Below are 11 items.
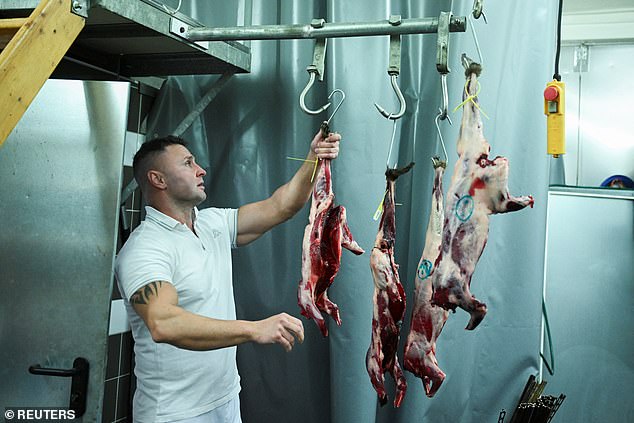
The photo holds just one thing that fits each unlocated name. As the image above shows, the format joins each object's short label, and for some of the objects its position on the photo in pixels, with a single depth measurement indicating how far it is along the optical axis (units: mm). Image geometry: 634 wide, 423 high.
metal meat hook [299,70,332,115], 1897
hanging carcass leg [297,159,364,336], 2098
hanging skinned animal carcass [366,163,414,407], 2025
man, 2061
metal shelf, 2145
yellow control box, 2270
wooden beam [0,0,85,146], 1613
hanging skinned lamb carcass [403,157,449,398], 2004
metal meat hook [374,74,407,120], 1825
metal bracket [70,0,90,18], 1887
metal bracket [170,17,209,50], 2301
